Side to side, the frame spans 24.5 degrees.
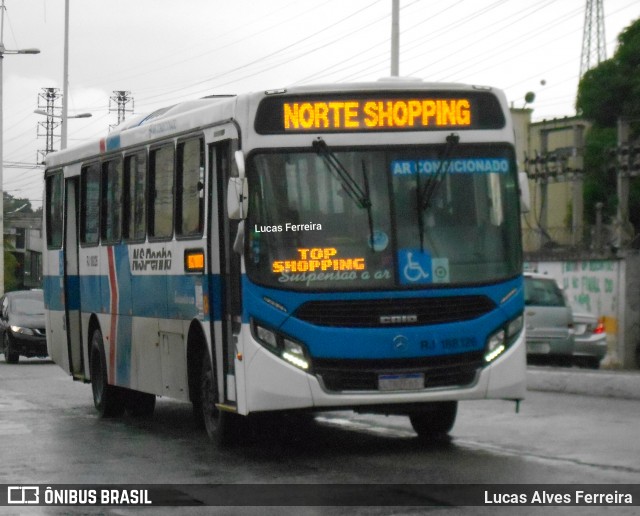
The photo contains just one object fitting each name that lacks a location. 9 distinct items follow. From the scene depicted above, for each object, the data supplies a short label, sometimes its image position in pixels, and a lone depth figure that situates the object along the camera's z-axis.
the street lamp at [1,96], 52.48
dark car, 33.59
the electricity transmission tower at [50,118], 107.94
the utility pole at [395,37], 30.70
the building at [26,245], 139.50
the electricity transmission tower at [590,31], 59.44
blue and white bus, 11.90
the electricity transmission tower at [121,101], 100.50
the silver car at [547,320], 24.33
